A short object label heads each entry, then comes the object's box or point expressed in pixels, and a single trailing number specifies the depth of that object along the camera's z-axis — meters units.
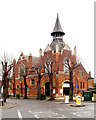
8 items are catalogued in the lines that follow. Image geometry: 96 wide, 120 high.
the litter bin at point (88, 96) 30.85
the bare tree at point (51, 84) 36.39
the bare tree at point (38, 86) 40.11
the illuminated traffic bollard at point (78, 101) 22.15
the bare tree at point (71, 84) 32.76
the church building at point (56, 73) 47.45
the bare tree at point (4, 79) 30.94
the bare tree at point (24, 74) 44.06
